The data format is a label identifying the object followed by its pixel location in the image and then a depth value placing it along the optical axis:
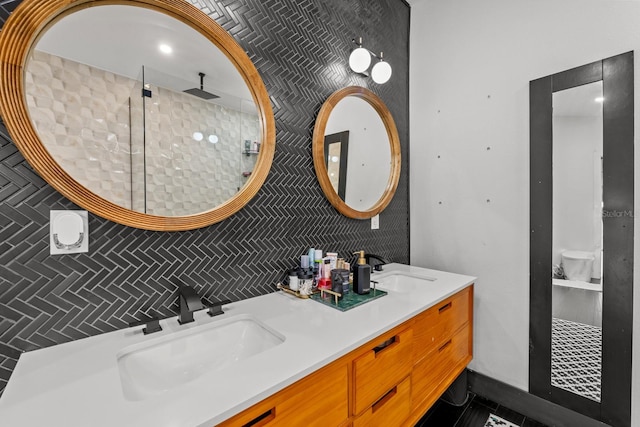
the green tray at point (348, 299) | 1.31
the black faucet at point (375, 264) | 1.84
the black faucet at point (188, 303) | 0.97
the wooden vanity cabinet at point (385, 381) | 0.82
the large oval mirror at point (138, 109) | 0.89
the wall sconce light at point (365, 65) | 1.80
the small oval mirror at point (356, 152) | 1.75
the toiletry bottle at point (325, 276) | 1.54
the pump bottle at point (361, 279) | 1.48
